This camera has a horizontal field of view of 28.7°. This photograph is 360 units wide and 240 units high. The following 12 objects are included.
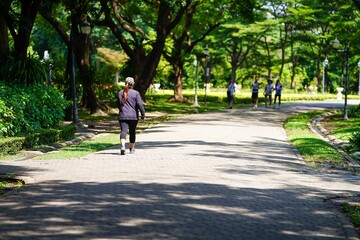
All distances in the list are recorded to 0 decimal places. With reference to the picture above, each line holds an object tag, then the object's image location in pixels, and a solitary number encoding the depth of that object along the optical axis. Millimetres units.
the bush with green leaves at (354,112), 35688
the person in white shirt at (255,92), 39209
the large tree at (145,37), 32688
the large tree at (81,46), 29062
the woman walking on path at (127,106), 15977
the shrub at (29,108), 16908
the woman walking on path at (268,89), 41625
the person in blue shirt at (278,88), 42584
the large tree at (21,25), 21531
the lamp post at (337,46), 33344
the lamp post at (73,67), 25844
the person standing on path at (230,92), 41441
